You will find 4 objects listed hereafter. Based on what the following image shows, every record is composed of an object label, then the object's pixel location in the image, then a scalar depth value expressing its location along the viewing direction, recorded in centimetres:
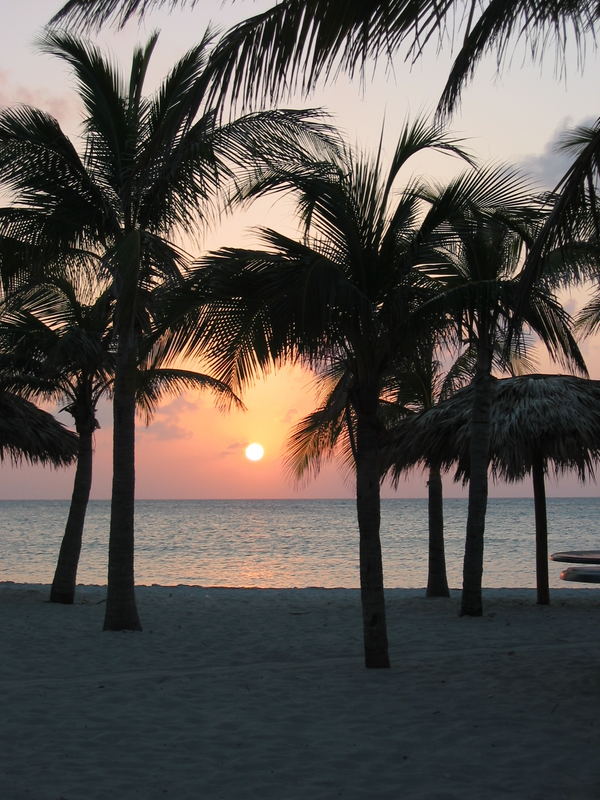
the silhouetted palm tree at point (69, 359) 1291
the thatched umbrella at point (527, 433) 1334
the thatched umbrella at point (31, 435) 1452
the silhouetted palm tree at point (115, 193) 1038
